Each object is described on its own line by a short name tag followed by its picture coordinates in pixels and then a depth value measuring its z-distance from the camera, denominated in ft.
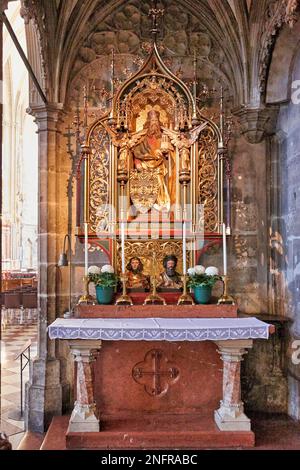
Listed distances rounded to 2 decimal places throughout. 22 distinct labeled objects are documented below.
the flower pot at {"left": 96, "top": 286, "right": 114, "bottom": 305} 16.42
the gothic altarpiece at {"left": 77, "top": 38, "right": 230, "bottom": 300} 18.44
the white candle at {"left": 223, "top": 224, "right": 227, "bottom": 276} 16.33
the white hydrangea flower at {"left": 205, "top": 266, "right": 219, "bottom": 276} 16.71
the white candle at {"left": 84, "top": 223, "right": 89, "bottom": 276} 16.33
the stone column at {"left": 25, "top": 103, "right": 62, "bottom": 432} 18.17
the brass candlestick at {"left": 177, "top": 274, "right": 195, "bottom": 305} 16.34
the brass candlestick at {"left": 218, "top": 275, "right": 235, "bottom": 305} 16.28
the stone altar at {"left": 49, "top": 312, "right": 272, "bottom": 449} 14.42
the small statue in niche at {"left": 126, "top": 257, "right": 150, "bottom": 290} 18.76
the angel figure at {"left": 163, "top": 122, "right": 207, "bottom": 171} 18.62
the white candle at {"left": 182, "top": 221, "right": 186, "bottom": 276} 16.27
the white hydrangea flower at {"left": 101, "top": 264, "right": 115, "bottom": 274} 16.91
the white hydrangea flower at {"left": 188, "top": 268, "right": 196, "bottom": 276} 16.79
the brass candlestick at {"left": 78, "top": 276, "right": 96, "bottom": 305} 16.11
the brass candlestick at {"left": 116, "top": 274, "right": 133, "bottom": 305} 16.08
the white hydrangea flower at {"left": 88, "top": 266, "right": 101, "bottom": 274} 16.90
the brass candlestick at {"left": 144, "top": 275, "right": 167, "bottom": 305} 16.37
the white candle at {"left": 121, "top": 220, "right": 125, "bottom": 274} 16.20
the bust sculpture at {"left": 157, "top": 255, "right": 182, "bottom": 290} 18.37
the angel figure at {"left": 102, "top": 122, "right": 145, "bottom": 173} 18.61
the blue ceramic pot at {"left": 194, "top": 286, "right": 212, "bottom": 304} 16.46
